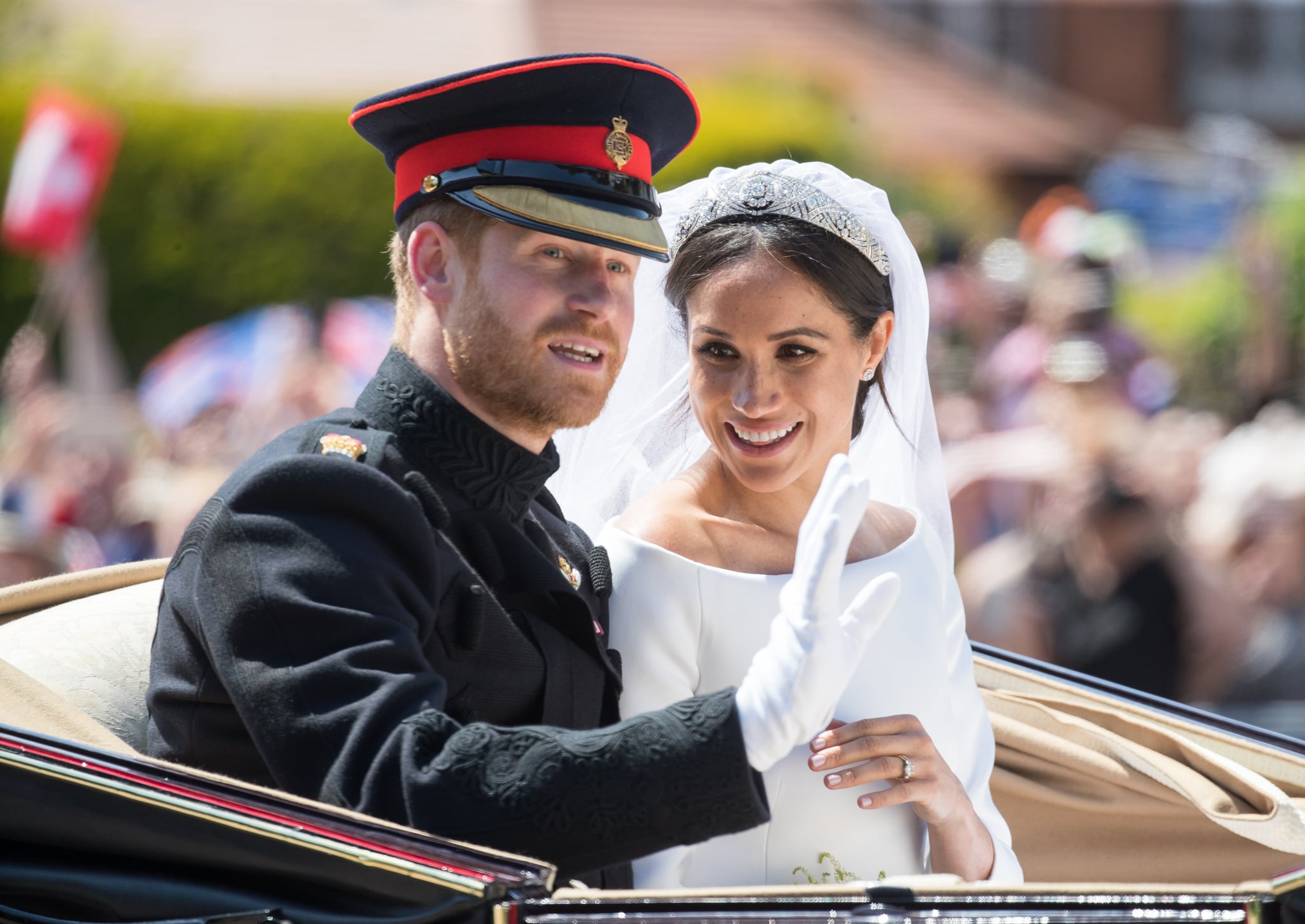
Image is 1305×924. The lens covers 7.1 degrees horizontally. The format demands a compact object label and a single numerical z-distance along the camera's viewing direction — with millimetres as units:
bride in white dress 7529
